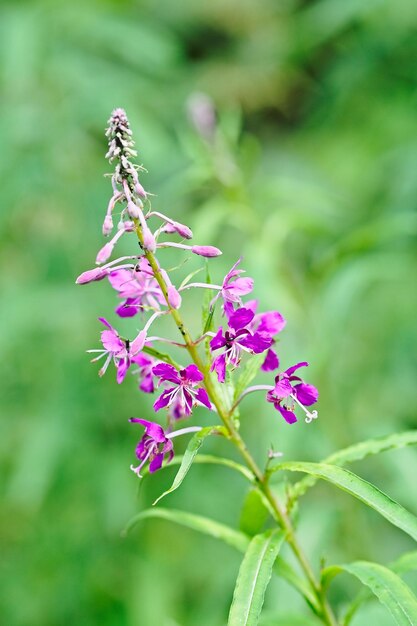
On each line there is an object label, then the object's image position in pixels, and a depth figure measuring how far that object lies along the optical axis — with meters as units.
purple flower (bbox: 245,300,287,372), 0.78
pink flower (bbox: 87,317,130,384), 0.77
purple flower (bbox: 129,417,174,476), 0.77
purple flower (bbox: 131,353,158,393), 0.80
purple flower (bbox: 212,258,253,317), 0.78
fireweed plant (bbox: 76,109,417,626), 0.75
